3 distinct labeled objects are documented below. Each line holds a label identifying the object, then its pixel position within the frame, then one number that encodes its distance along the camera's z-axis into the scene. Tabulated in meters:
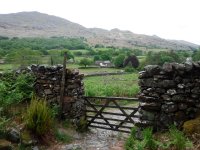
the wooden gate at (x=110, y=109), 12.18
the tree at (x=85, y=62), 72.61
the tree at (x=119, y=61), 79.00
